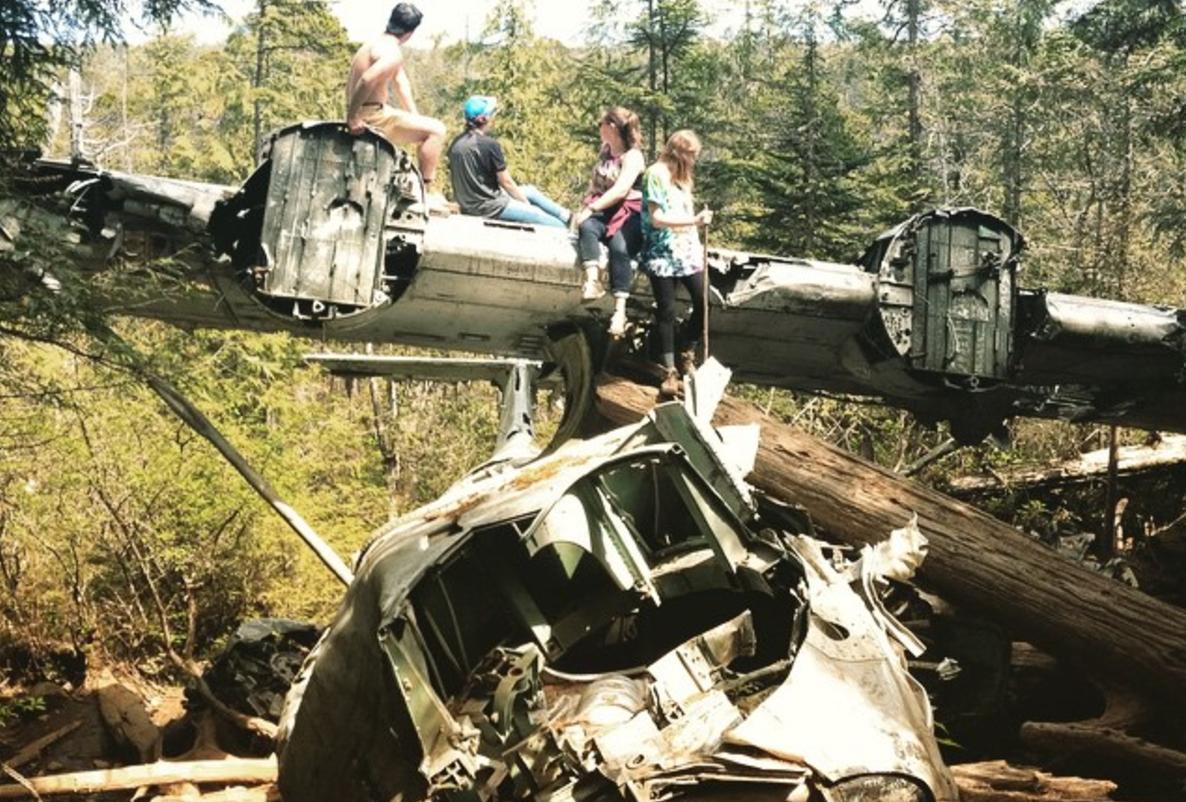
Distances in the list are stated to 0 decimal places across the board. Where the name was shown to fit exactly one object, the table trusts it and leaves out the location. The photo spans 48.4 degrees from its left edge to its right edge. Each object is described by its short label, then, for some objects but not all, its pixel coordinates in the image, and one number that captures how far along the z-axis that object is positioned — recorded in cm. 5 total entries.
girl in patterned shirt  914
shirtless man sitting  920
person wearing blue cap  1001
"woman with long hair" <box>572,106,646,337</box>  946
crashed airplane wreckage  451
